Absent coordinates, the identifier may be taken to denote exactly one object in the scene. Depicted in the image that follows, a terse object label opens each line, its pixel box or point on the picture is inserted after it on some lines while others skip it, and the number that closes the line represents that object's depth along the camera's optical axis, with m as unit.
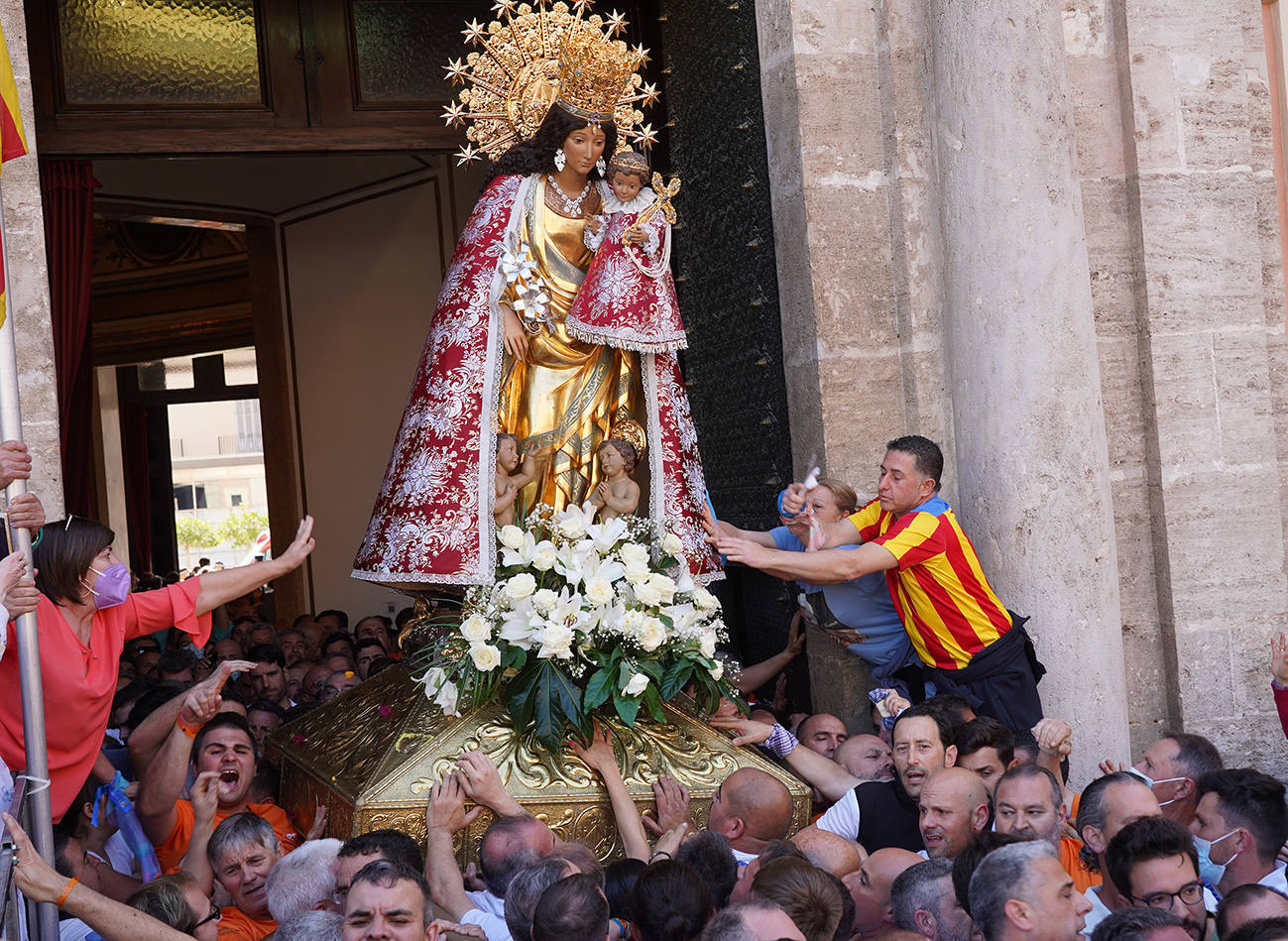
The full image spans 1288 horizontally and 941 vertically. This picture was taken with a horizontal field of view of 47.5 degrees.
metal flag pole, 3.02
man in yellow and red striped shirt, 4.53
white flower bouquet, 3.95
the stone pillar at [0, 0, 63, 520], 4.65
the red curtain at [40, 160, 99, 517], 6.50
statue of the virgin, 4.56
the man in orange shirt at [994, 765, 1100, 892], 3.13
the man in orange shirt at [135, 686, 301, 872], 3.67
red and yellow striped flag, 3.44
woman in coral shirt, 3.47
